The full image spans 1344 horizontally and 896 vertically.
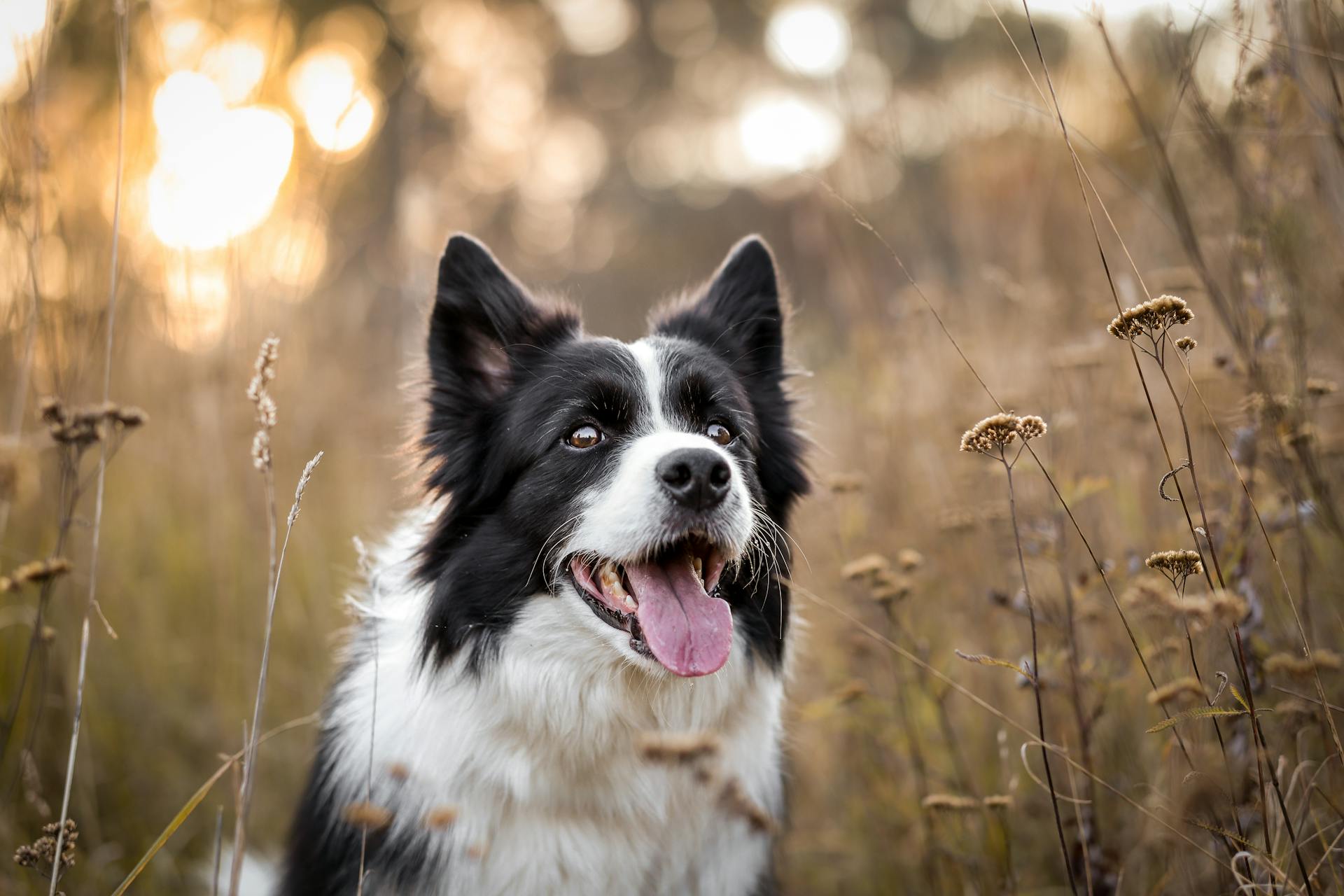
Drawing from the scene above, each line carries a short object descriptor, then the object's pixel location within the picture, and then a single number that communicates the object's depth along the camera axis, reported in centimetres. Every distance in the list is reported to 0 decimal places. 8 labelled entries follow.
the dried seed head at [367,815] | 192
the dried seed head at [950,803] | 228
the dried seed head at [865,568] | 258
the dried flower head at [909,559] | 276
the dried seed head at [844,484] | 318
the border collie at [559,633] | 254
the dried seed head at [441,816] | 198
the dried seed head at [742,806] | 146
